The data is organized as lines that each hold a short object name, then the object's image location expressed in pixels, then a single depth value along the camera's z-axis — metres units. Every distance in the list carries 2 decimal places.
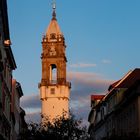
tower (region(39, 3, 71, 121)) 143.38
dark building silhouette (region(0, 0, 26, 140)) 47.11
